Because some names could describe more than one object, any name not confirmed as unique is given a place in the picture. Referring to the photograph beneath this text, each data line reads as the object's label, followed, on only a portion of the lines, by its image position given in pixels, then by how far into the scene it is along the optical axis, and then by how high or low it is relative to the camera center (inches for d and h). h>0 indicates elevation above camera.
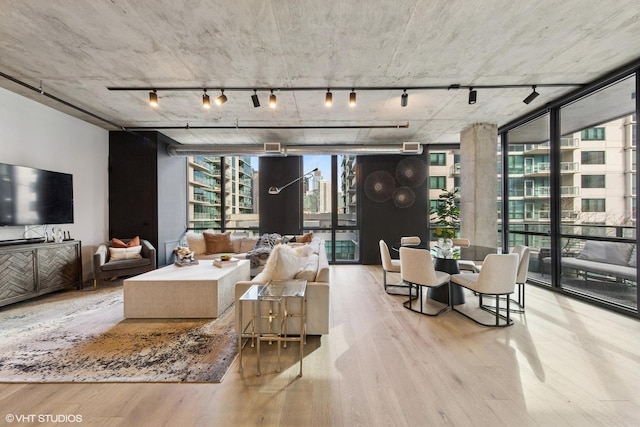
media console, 128.7 -30.9
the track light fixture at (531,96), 137.6 +64.3
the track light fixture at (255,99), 135.6 +61.8
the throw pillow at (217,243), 221.0 -25.7
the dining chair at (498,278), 114.7 -30.1
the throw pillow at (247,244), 225.3 -27.3
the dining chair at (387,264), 163.0 -33.2
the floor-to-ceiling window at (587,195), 139.3 +10.8
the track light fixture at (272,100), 135.8 +61.3
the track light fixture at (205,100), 137.2 +61.9
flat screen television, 135.4 +10.6
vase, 144.3 -20.2
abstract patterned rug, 80.6 -50.5
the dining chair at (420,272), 125.6 -30.1
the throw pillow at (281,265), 101.6 -21.1
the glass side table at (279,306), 80.9 -33.7
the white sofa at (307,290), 99.1 -29.0
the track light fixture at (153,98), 134.1 +61.9
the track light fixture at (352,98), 133.5 +61.8
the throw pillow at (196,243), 216.2 -25.5
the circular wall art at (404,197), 251.9 +16.0
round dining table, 139.6 -29.8
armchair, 169.3 -34.6
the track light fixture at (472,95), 134.0 +62.9
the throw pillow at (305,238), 212.4 -21.1
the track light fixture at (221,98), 136.2 +62.3
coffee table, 121.2 -40.3
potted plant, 230.5 +1.8
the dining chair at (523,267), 131.0 -28.3
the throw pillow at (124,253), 180.0 -28.4
